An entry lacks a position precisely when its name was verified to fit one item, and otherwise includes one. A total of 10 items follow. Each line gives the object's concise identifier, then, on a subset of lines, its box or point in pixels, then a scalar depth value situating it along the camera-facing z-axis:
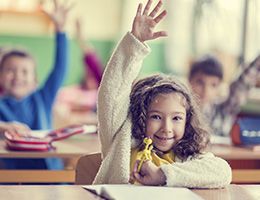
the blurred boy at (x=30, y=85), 3.61
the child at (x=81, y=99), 6.06
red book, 2.85
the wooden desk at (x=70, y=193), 1.77
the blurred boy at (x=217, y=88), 3.82
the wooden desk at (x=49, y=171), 2.82
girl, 2.03
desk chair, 2.20
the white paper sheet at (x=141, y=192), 1.76
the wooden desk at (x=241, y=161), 3.02
